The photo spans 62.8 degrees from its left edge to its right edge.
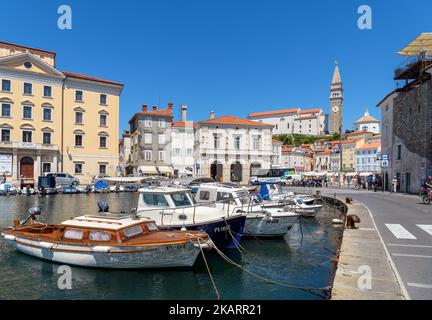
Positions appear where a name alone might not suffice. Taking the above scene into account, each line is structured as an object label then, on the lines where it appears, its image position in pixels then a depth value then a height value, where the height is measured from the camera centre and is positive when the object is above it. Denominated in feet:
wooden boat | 39.09 -9.61
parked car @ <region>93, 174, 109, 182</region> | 171.16 -8.83
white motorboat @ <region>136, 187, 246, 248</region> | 49.29 -8.10
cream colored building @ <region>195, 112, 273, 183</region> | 225.56 +8.07
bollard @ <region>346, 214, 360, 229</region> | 50.67 -8.94
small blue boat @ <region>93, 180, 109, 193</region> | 163.32 -12.81
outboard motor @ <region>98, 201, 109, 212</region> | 54.24 -7.16
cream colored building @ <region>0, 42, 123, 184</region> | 164.86 +20.49
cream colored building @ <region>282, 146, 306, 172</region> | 366.53 +2.09
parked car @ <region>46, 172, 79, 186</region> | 162.59 -8.98
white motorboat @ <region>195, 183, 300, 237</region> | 59.57 -9.24
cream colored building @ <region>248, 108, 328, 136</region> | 515.09 +55.80
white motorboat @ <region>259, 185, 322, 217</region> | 66.92 -8.64
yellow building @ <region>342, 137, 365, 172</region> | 344.69 +8.01
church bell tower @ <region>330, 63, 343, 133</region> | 552.41 +95.00
